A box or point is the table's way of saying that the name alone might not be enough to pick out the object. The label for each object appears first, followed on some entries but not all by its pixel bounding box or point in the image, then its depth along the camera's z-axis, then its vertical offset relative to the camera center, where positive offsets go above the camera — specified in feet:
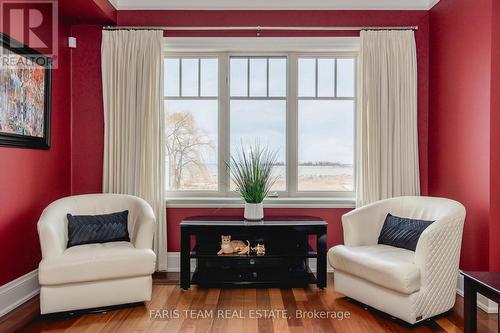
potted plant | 11.81 -0.34
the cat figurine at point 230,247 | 11.38 -2.49
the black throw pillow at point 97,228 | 10.33 -1.80
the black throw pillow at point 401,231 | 9.87 -1.78
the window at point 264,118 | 13.41 +1.68
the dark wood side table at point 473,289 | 7.11 -2.38
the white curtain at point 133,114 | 12.55 +1.69
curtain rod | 12.70 +4.67
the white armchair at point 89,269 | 8.95 -2.55
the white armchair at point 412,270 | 8.59 -2.50
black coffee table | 11.19 -2.68
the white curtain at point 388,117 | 12.44 +1.63
